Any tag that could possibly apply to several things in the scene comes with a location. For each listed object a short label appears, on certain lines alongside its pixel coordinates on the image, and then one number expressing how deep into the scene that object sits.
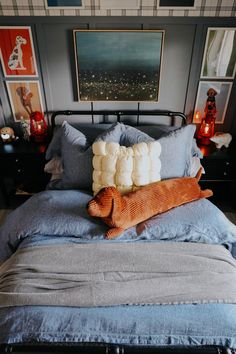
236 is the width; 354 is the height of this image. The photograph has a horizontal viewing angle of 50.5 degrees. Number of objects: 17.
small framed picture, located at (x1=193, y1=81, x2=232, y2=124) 2.17
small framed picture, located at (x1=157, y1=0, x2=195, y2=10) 1.85
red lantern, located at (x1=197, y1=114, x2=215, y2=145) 2.22
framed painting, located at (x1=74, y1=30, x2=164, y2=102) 1.95
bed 0.96
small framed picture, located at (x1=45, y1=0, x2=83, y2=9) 1.85
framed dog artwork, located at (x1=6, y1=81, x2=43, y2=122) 2.17
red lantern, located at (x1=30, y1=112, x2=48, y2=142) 2.21
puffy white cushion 1.56
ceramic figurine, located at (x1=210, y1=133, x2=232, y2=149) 2.22
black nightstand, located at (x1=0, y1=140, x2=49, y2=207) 2.16
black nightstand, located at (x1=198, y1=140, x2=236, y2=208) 2.15
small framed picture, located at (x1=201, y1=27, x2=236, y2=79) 1.96
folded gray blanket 1.07
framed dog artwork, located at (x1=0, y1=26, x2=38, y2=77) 1.96
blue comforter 0.95
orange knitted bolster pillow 1.35
